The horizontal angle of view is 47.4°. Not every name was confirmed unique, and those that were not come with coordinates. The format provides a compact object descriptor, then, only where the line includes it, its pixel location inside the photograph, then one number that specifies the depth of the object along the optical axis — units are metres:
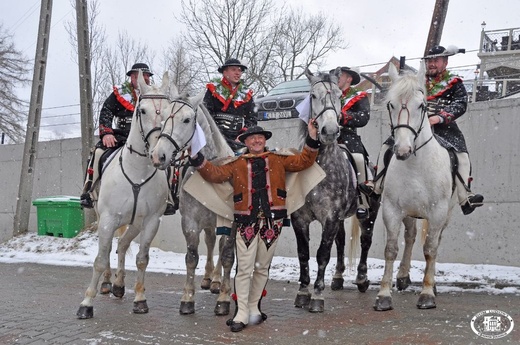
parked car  15.54
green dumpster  15.16
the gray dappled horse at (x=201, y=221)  6.60
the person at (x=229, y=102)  7.69
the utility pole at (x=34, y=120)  16.28
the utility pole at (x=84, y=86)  15.22
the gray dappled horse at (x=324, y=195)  6.52
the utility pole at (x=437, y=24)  11.86
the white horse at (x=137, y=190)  6.49
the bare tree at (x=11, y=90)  33.19
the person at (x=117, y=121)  7.78
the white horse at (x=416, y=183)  6.51
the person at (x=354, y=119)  7.35
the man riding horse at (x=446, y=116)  7.38
